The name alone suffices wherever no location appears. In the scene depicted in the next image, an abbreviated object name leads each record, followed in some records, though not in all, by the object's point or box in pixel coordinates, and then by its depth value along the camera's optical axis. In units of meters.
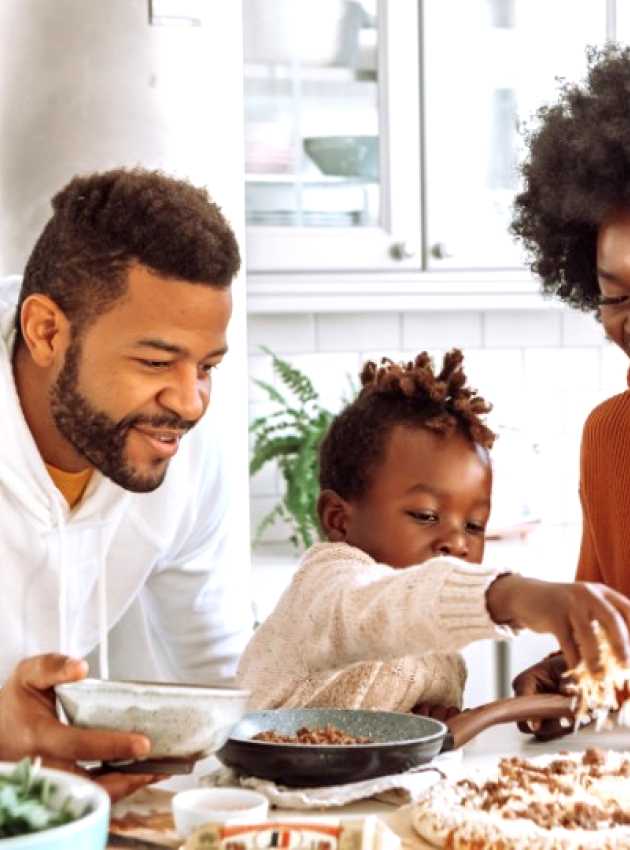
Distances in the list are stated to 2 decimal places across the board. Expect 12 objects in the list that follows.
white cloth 1.78
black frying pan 1.78
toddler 1.77
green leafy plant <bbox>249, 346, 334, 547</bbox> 3.25
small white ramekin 1.68
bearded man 2.03
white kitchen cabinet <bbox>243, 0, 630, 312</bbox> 3.32
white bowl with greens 1.53
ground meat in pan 1.82
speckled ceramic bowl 1.72
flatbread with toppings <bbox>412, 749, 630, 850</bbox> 1.69
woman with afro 2.12
